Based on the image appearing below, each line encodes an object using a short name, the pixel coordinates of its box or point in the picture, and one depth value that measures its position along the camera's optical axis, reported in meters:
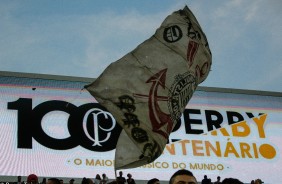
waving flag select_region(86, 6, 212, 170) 6.96
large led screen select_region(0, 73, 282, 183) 21.45
